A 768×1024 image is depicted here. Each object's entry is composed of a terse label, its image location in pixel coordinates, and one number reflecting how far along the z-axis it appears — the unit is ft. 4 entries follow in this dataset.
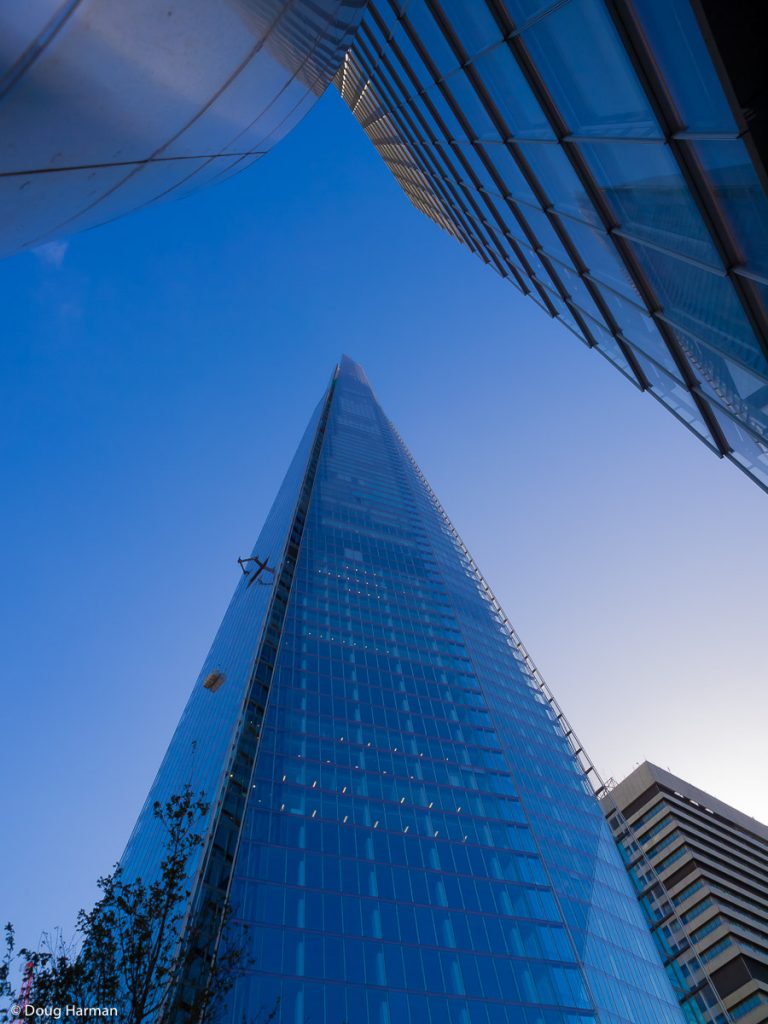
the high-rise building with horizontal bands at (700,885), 176.96
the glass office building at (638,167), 19.70
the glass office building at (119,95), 13.73
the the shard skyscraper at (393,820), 115.75
